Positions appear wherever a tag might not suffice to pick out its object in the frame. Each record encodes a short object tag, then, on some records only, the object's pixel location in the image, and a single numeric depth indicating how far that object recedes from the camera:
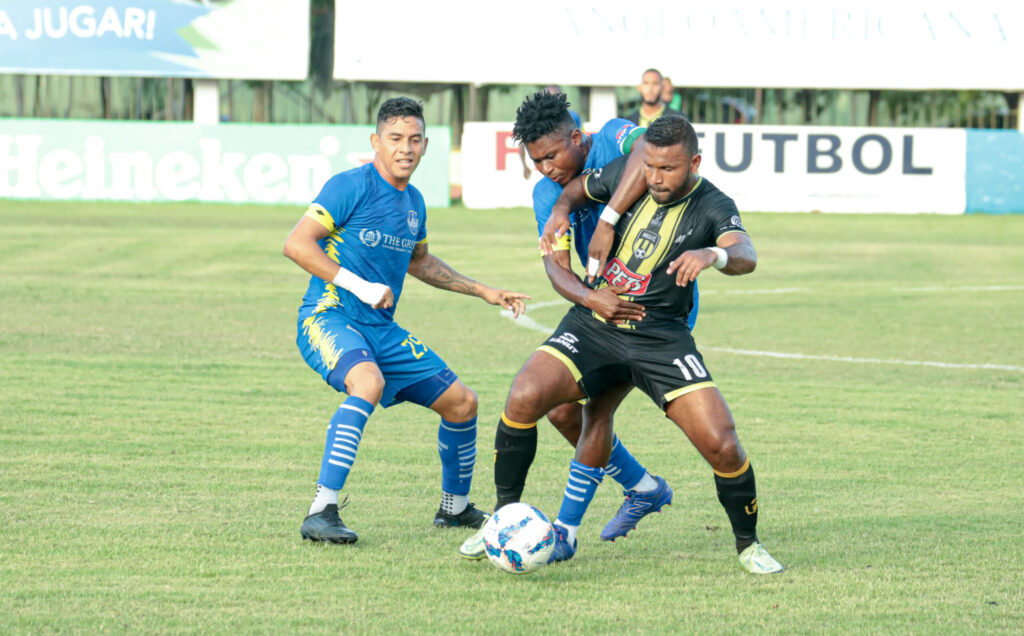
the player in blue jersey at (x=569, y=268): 12.17
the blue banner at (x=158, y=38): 64.69
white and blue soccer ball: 11.44
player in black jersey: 11.64
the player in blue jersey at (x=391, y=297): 12.82
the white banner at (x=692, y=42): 64.81
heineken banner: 59.72
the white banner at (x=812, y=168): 61.12
